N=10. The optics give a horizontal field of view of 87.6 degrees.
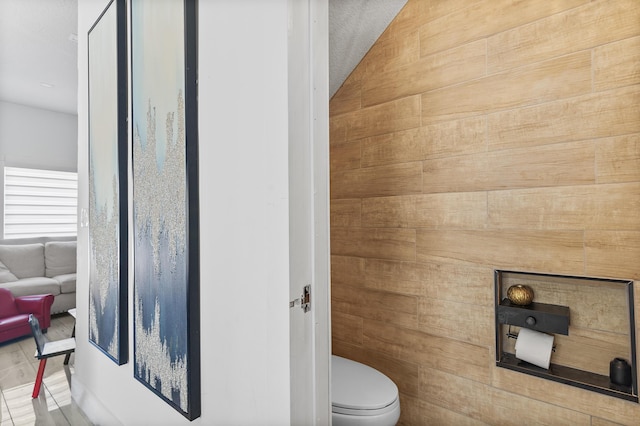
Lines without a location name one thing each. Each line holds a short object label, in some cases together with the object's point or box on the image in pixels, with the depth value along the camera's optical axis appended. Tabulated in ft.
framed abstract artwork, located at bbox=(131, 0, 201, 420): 3.29
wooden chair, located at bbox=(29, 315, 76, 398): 6.22
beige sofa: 11.66
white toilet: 4.10
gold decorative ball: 4.61
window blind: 13.28
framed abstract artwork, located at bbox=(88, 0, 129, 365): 4.66
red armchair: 9.34
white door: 2.50
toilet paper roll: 4.44
